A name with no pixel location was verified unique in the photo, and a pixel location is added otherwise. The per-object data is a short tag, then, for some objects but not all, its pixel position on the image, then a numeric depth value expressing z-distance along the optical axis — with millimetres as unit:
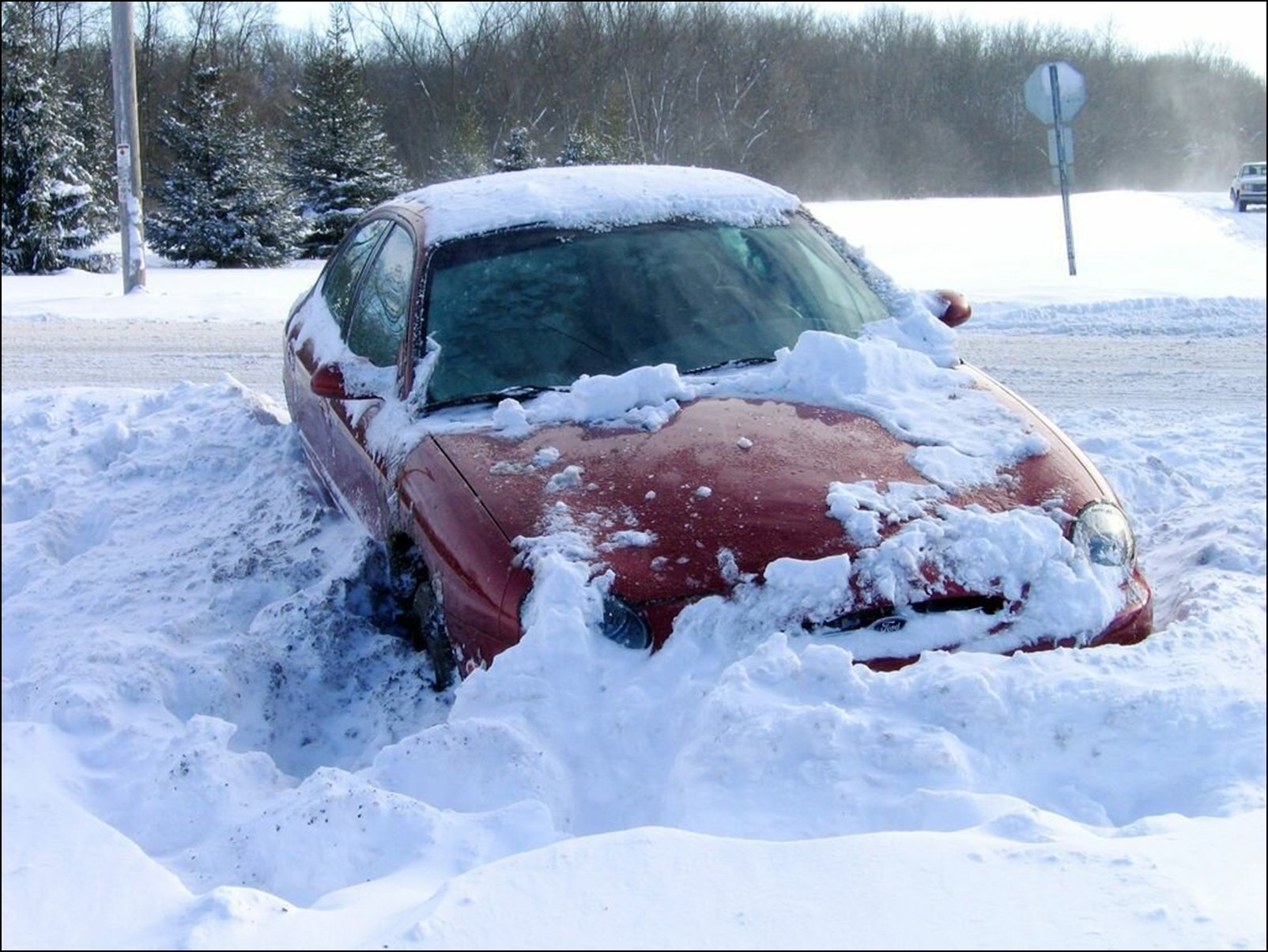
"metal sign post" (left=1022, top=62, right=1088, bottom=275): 13328
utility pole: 13398
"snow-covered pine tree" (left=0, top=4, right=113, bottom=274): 19188
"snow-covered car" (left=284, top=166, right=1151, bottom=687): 2902
